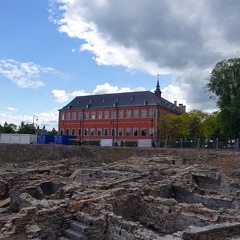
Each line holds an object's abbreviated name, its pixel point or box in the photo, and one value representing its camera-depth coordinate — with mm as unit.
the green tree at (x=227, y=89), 42750
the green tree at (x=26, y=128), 82531
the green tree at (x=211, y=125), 62875
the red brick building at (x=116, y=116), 68125
